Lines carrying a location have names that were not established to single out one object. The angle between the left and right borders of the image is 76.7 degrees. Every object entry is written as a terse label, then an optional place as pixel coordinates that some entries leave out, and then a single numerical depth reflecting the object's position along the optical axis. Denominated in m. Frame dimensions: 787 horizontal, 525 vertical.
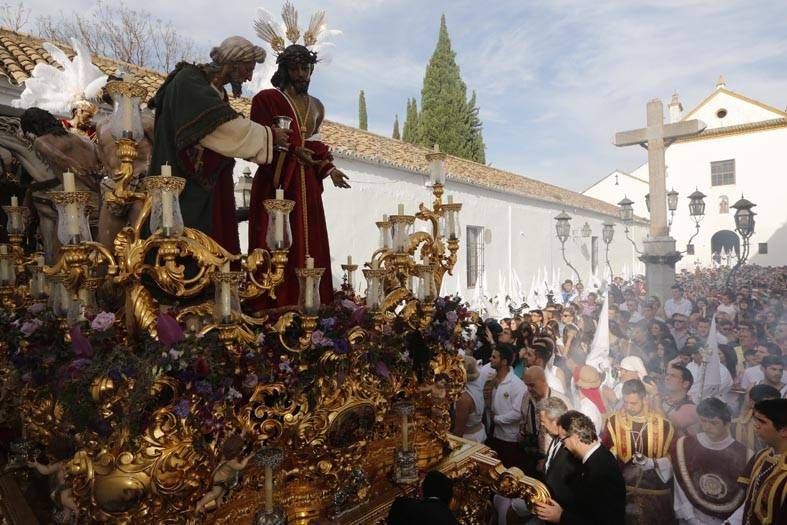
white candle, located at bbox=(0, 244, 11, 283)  3.87
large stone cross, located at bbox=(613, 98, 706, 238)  11.64
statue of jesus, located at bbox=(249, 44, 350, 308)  3.68
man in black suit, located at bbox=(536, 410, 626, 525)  3.47
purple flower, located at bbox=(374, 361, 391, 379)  3.06
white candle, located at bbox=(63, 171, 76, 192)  2.30
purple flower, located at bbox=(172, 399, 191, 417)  2.13
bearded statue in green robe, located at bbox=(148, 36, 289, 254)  2.86
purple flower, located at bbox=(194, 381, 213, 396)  2.18
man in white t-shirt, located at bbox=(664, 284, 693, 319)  11.43
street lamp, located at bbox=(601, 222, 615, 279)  20.03
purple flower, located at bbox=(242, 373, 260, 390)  2.47
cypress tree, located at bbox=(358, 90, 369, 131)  40.38
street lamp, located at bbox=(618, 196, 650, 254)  18.05
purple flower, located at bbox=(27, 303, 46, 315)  3.24
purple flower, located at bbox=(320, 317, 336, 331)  2.70
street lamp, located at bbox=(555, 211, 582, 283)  16.84
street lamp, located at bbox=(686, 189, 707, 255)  15.17
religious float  2.13
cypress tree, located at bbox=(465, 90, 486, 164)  31.75
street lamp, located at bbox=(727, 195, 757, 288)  11.56
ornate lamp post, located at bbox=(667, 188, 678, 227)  15.91
